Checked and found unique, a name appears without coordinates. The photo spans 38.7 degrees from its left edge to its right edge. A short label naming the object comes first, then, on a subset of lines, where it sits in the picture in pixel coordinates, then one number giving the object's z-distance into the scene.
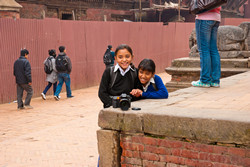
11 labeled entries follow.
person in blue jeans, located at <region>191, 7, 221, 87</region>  5.92
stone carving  10.12
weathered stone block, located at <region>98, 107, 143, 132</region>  3.84
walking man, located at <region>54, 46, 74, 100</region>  12.01
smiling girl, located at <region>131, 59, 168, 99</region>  4.37
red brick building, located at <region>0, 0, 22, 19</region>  15.38
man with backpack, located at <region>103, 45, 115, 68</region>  14.45
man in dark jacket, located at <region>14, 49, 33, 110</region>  10.05
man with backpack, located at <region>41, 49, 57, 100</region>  12.09
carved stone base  8.95
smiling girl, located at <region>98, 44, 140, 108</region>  4.27
